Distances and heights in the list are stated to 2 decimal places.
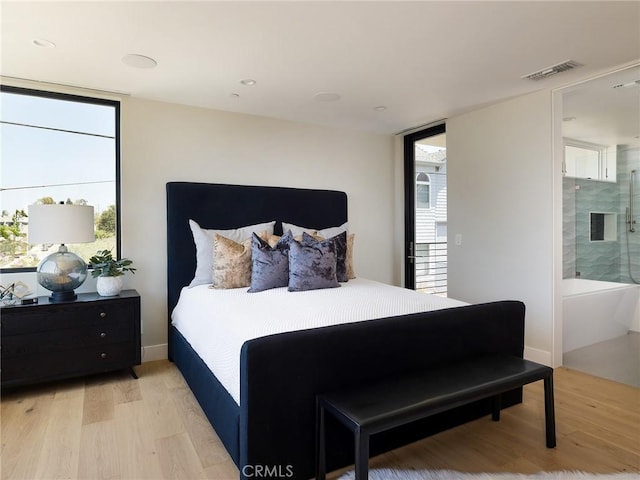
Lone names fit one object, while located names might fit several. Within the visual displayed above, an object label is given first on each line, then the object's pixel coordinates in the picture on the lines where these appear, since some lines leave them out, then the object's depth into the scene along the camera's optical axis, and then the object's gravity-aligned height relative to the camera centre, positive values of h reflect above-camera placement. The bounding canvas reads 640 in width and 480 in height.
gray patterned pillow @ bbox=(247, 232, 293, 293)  2.98 -0.22
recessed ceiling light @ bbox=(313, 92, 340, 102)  3.28 +1.24
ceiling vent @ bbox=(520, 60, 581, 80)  2.68 +1.22
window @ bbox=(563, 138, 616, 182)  3.42 +0.70
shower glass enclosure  3.27 +0.45
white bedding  1.95 -0.44
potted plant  3.02 -0.28
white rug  1.78 -1.12
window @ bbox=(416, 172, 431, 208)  4.56 +0.56
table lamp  2.75 +0.01
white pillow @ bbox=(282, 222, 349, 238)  3.67 +0.08
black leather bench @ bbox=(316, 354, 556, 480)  1.48 -0.69
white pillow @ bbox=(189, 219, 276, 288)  3.29 -0.06
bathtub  3.39 -0.68
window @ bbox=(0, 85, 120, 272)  3.02 +0.64
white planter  3.01 -0.38
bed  1.63 -0.66
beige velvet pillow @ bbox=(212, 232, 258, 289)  3.08 -0.22
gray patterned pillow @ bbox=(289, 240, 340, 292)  2.94 -0.23
